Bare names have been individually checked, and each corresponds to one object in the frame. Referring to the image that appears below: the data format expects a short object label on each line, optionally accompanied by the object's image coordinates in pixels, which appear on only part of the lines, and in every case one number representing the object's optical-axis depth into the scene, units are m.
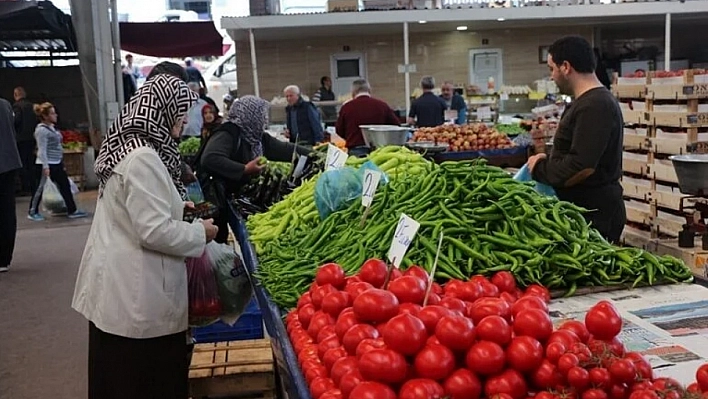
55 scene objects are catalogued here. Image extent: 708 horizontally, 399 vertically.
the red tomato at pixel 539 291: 2.56
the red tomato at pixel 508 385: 1.72
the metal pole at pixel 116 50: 13.46
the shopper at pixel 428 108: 11.71
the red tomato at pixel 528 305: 1.92
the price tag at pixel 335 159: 4.25
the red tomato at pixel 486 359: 1.73
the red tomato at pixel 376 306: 2.00
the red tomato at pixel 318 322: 2.26
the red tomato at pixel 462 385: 1.71
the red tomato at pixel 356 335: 1.95
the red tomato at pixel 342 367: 1.88
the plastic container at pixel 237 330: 4.61
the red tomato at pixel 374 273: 2.44
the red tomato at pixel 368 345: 1.84
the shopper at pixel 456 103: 13.23
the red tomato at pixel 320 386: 1.92
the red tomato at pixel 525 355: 1.74
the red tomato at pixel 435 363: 1.73
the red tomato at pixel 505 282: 2.62
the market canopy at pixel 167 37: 16.78
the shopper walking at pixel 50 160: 10.74
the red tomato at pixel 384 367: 1.74
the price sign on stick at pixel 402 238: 2.39
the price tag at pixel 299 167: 5.38
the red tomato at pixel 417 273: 2.32
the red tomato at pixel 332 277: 2.52
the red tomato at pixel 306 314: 2.43
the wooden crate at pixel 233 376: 3.71
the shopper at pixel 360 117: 9.78
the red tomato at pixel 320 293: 2.42
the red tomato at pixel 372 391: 1.69
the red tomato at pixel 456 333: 1.77
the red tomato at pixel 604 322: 1.81
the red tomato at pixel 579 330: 1.85
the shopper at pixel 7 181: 7.81
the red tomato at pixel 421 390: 1.68
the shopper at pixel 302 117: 11.22
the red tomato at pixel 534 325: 1.81
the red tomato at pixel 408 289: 2.13
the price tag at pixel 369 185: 3.32
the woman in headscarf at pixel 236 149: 5.45
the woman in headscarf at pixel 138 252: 2.96
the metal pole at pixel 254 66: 12.91
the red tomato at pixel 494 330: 1.78
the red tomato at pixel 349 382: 1.80
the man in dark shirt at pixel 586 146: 3.81
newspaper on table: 2.07
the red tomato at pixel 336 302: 2.28
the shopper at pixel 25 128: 13.50
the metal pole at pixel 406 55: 13.52
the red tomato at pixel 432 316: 1.86
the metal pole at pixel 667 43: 14.04
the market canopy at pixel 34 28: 13.54
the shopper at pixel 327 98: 14.67
